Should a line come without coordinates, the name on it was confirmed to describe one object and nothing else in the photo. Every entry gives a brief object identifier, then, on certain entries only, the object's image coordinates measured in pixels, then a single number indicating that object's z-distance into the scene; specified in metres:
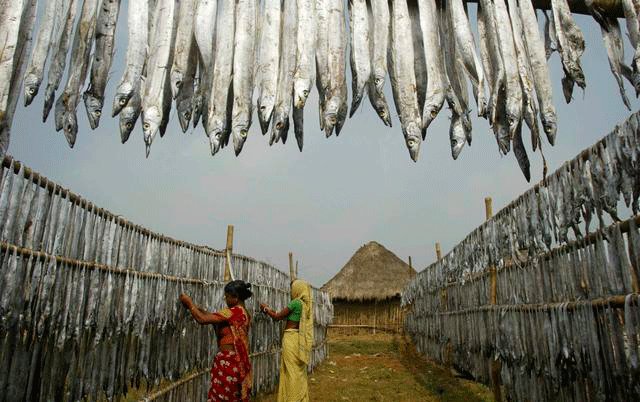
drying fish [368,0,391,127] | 2.38
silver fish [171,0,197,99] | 2.25
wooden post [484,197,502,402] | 7.15
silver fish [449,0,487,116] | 2.38
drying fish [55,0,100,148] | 2.11
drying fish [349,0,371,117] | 2.35
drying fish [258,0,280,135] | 2.24
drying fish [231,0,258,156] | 2.23
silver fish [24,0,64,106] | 2.04
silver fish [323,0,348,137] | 2.26
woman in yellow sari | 7.22
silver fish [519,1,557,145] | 2.30
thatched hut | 29.70
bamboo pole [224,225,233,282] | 7.90
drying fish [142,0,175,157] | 2.17
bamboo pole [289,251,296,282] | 15.07
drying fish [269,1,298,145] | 2.25
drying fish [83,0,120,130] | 2.19
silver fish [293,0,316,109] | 2.26
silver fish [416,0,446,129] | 2.29
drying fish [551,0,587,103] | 2.54
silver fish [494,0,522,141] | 2.22
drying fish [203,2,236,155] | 2.22
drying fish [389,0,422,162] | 2.27
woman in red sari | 5.19
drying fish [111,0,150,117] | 2.21
